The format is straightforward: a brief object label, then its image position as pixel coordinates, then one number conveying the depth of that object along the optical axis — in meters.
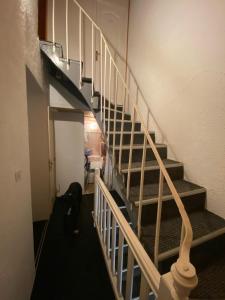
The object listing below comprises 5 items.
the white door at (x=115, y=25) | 2.99
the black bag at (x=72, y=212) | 2.16
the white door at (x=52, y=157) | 2.60
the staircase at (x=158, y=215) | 0.97
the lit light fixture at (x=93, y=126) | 5.61
